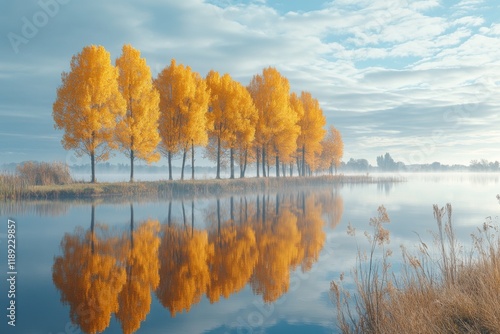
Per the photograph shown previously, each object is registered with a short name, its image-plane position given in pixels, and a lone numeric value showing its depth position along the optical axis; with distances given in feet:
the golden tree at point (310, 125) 186.60
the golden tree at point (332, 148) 244.83
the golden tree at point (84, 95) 107.96
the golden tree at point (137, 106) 117.29
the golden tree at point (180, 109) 127.95
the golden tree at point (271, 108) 155.02
